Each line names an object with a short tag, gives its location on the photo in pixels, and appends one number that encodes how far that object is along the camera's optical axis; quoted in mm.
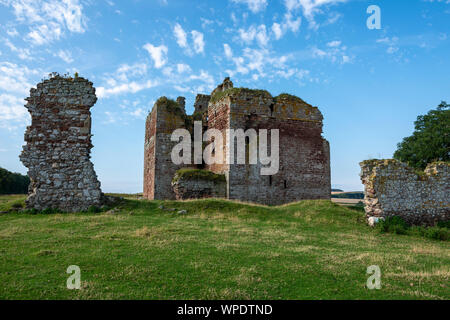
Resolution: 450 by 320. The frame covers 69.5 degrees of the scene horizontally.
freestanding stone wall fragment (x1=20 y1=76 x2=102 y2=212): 12336
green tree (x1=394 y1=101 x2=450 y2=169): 24125
